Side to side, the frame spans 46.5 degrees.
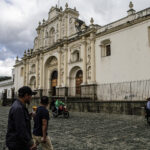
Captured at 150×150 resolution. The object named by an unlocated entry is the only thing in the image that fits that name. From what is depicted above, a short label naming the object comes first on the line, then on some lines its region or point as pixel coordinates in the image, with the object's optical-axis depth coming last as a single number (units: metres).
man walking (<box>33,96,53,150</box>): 3.18
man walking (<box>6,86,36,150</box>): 2.24
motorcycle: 11.25
